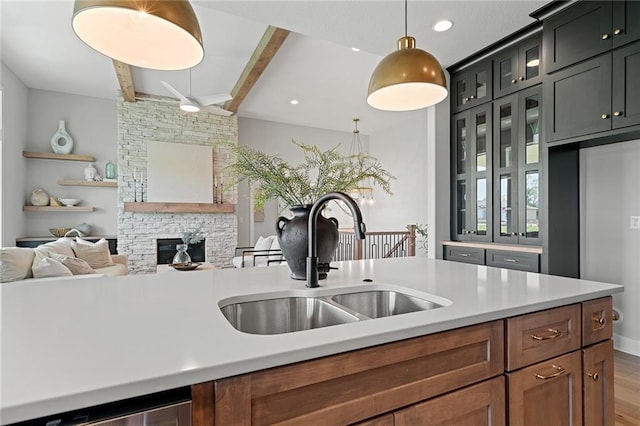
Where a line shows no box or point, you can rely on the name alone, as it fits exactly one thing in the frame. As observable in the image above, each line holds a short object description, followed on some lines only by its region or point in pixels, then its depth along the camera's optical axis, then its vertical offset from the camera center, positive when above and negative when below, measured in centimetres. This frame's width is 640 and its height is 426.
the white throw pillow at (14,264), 299 -47
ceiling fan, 439 +149
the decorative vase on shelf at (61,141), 566 +121
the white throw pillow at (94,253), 430 -53
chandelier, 622 +155
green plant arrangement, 151 +17
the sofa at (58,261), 306 -51
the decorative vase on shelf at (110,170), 595 +74
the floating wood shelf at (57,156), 541 +94
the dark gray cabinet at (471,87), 344 +137
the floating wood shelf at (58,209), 539 +6
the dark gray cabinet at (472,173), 343 +43
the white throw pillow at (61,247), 382 -41
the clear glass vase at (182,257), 437 -58
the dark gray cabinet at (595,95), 231 +89
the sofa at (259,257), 557 -74
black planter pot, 145 -12
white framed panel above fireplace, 587 +72
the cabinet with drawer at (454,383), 68 -43
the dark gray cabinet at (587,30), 232 +138
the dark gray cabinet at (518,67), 299 +137
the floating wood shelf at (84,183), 567 +51
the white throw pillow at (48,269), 317 -54
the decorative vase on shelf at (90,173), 580 +68
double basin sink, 119 -36
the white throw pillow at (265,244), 576 -54
